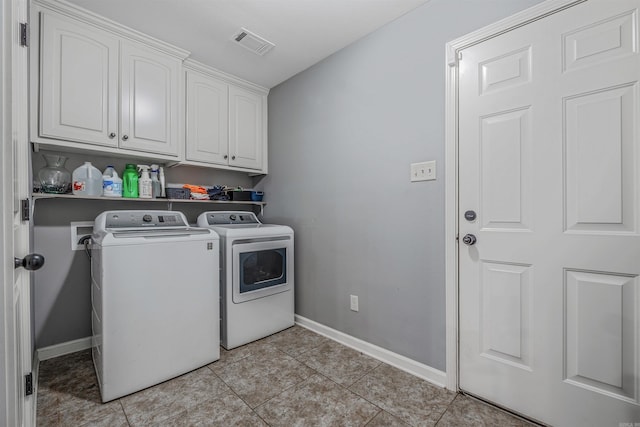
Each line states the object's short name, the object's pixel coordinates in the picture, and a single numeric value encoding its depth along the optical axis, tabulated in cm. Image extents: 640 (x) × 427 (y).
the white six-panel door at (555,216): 114
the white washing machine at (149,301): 150
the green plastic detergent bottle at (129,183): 213
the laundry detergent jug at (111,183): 201
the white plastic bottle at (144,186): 217
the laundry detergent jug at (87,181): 191
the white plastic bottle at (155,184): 226
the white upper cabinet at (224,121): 237
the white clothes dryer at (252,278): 207
